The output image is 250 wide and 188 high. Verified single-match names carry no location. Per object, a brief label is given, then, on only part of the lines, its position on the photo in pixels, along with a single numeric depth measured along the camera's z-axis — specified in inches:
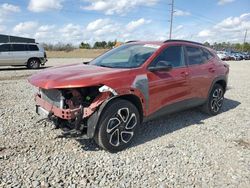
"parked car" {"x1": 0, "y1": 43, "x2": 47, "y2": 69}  468.0
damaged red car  105.5
